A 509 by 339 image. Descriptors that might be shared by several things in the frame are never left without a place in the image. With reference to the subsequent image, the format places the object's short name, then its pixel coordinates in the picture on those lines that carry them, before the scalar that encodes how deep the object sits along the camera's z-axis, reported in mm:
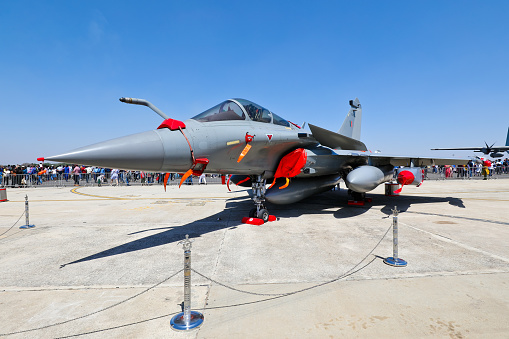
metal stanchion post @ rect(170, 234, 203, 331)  2529
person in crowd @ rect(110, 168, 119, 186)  22438
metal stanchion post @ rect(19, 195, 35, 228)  6911
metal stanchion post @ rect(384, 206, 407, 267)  4043
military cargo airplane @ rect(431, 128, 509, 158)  33122
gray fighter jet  4090
